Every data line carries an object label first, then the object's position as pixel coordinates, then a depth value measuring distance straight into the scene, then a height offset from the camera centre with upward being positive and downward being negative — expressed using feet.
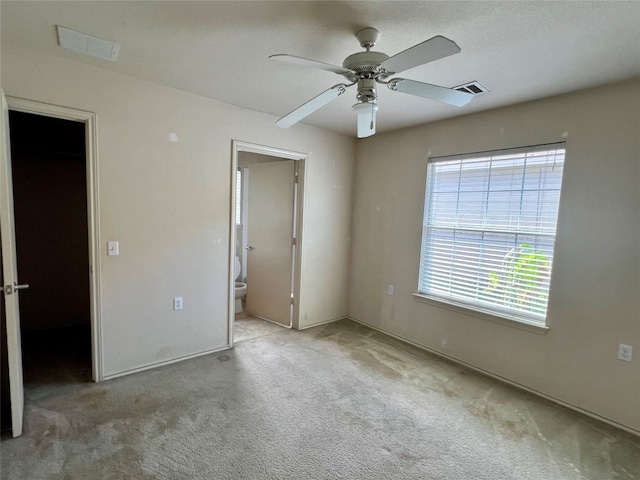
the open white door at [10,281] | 5.82 -1.55
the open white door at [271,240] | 12.55 -1.23
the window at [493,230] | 8.35 -0.26
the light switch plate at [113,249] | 8.05 -1.14
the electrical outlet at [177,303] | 9.25 -2.82
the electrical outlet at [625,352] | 7.05 -2.82
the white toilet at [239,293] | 13.85 -3.66
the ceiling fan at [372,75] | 4.58 +2.28
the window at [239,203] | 16.40 +0.36
